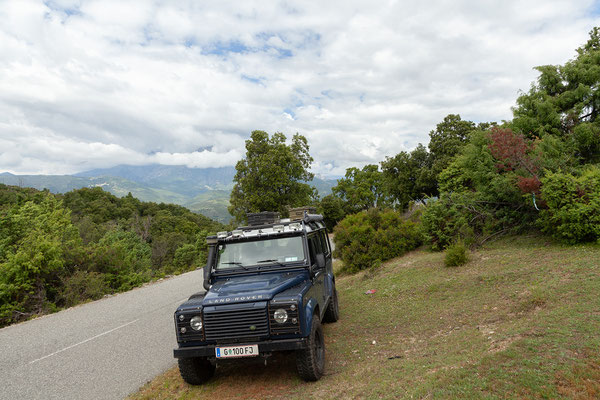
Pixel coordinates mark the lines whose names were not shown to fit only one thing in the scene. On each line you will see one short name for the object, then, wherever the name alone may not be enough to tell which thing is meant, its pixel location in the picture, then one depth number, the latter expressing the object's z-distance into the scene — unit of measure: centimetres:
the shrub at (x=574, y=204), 923
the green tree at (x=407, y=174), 3784
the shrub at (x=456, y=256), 1052
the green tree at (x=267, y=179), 3039
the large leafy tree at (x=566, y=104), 1386
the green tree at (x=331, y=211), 4850
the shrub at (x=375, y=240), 1475
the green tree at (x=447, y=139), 3375
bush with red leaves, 1076
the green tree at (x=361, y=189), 5116
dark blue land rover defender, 485
